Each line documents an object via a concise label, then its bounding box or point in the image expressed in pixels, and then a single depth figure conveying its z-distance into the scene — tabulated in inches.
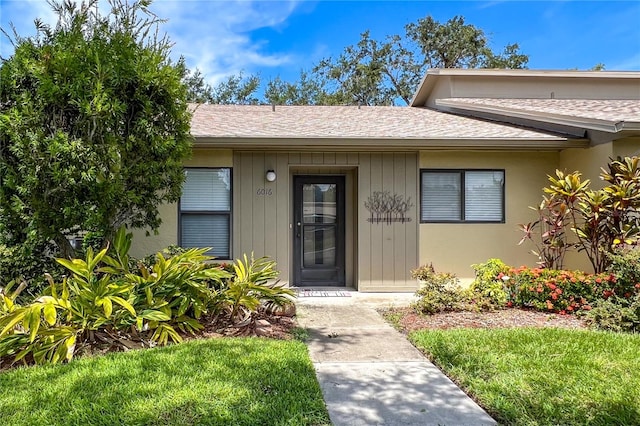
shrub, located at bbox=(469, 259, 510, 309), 224.2
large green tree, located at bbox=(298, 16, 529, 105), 959.0
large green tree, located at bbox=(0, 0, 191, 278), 173.2
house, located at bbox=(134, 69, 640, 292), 271.6
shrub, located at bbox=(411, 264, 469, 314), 217.0
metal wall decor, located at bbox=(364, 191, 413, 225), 287.9
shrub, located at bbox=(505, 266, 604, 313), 219.5
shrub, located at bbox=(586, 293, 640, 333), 181.6
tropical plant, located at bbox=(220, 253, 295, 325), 180.5
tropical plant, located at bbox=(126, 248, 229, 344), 161.2
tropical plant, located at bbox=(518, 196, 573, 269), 251.0
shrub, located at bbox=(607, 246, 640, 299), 191.2
